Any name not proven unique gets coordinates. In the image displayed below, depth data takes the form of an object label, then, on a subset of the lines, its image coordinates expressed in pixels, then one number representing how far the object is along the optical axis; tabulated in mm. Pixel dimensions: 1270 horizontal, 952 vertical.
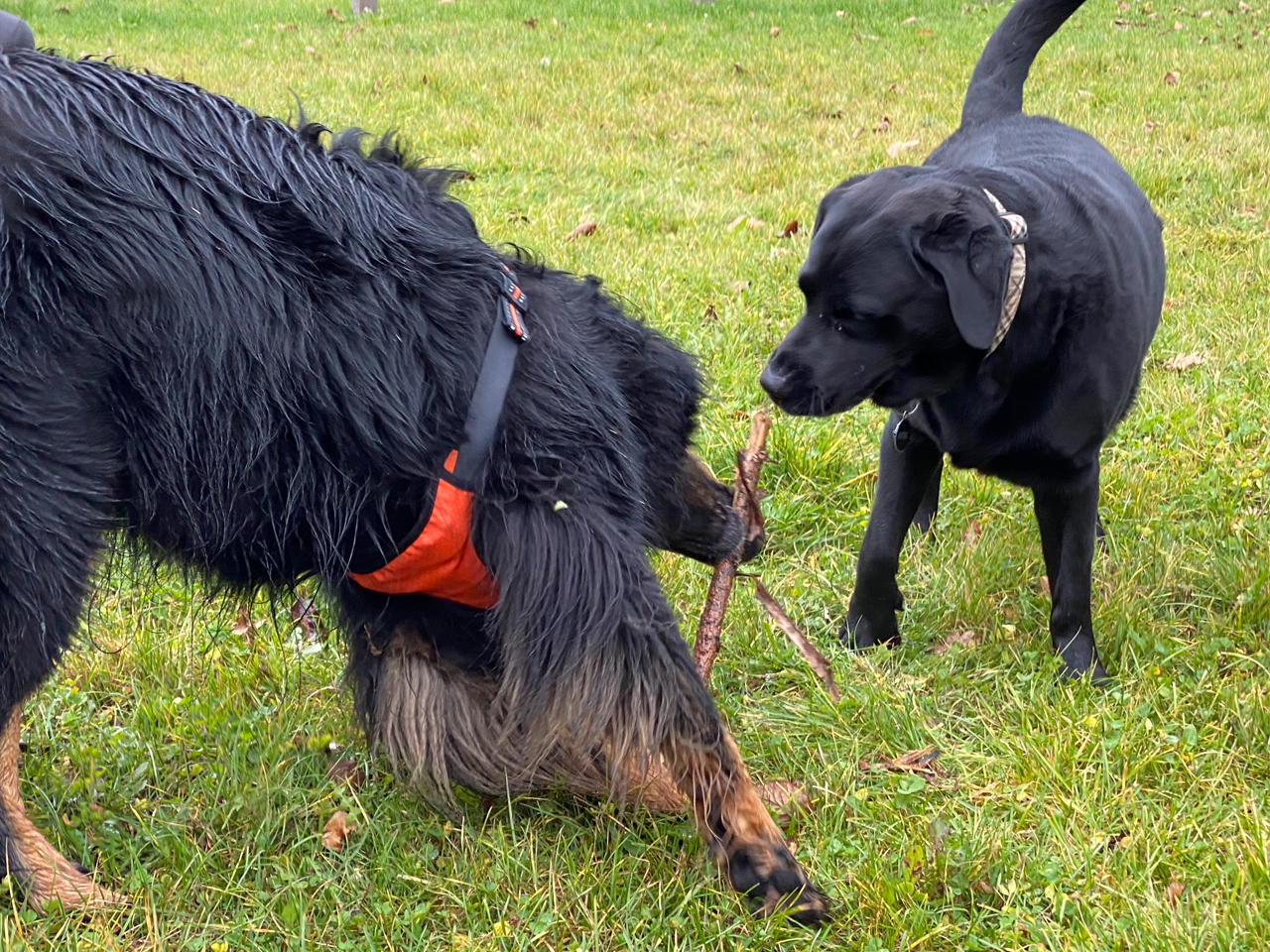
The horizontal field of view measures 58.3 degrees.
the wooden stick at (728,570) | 2533
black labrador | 2520
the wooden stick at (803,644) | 2635
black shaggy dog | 1749
